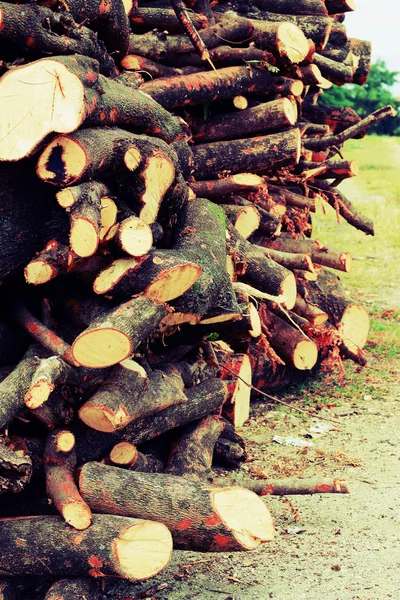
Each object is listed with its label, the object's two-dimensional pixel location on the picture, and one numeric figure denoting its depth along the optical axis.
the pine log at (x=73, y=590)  3.71
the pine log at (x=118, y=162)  3.99
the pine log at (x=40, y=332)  4.10
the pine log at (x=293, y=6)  7.81
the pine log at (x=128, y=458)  4.38
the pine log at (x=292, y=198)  7.38
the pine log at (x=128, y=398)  4.09
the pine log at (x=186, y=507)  3.95
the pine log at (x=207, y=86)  6.09
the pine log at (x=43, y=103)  3.89
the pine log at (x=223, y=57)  6.56
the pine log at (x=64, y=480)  3.80
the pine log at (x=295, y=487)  4.87
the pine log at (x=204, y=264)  4.48
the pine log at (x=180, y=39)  6.25
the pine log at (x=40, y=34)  4.22
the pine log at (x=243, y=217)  6.33
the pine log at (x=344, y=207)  8.23
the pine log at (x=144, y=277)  4.11
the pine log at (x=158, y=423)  4.30
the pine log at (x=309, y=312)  6.79
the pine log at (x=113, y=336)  3.87
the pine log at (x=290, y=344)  6.66
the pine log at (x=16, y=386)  3.91
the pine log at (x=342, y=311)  7.28
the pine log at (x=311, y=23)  7.58
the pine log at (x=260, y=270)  5.86
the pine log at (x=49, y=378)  3.81
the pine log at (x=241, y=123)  6.68
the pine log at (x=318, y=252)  7.34
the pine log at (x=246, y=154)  6.50
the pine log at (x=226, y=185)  6.41
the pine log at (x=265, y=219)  6.64
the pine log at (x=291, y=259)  6.60
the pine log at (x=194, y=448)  4.76
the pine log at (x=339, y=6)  8.62
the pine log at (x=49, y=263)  4.04
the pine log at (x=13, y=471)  3.63
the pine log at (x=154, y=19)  6.41
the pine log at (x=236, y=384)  5.77
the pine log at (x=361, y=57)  9.05
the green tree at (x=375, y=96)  22.94
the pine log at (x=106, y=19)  4.67
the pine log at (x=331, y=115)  8.71
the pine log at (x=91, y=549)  3.71
